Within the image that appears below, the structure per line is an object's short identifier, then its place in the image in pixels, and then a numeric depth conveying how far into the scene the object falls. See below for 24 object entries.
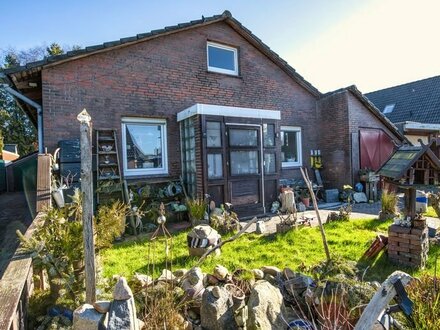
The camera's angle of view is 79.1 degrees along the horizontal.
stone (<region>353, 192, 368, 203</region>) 8.62
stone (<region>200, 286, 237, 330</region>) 2.22
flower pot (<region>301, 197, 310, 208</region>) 8.04
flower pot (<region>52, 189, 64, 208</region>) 3.82
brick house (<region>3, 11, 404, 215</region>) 6.00
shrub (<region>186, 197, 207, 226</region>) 5.74
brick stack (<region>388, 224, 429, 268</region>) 3.49
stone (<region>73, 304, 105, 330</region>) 1.83
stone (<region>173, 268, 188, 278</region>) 2.96
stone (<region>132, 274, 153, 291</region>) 2.61
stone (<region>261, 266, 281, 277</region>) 3.03
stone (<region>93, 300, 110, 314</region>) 1.90
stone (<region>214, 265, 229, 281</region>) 2.83
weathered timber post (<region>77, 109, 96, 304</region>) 2.05
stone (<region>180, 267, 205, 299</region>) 2.53
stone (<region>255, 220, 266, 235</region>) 5.25
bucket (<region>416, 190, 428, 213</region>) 3.83
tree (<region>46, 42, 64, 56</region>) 20.52
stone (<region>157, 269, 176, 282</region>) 2.60
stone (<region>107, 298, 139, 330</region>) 1.80
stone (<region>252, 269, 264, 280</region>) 2.95
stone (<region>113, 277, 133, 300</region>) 1.90
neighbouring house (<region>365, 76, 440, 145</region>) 13.84
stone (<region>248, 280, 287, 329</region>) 2.12
